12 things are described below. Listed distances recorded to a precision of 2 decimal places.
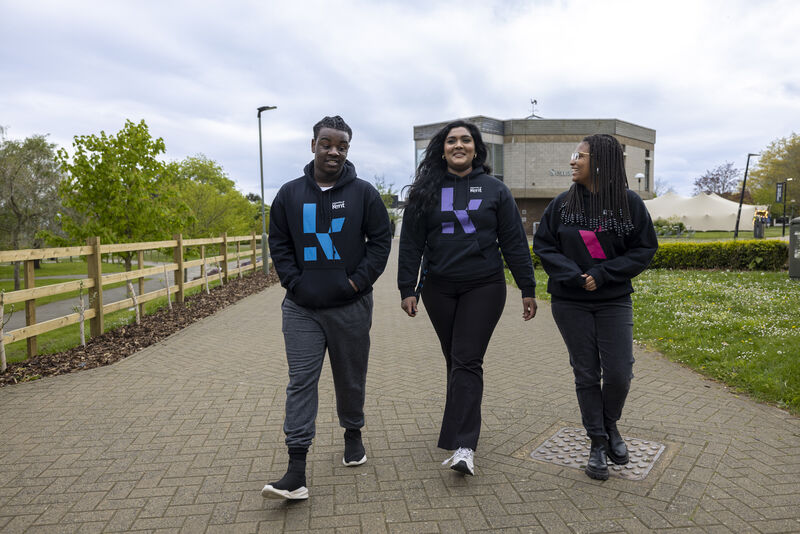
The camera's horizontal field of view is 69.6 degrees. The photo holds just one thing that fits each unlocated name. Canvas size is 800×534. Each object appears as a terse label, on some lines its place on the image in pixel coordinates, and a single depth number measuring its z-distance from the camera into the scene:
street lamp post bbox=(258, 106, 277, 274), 21.21
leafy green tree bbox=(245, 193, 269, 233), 104.89
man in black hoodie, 3.12
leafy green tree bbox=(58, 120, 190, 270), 11.44
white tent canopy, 38.69
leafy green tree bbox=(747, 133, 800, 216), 49.97
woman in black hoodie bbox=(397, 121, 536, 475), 3.32
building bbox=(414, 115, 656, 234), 51.94
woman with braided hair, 3.25
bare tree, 74.75
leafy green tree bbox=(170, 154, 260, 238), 27.52
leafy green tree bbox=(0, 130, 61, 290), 24.61
